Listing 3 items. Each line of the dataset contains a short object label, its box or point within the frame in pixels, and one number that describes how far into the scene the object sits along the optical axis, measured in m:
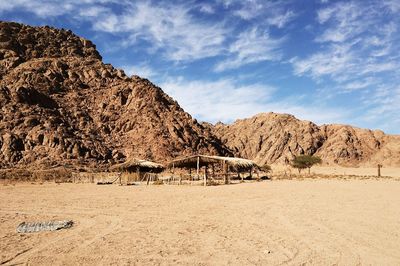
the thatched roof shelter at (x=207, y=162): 30.27
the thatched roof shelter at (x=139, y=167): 34.81
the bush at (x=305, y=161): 62.34
